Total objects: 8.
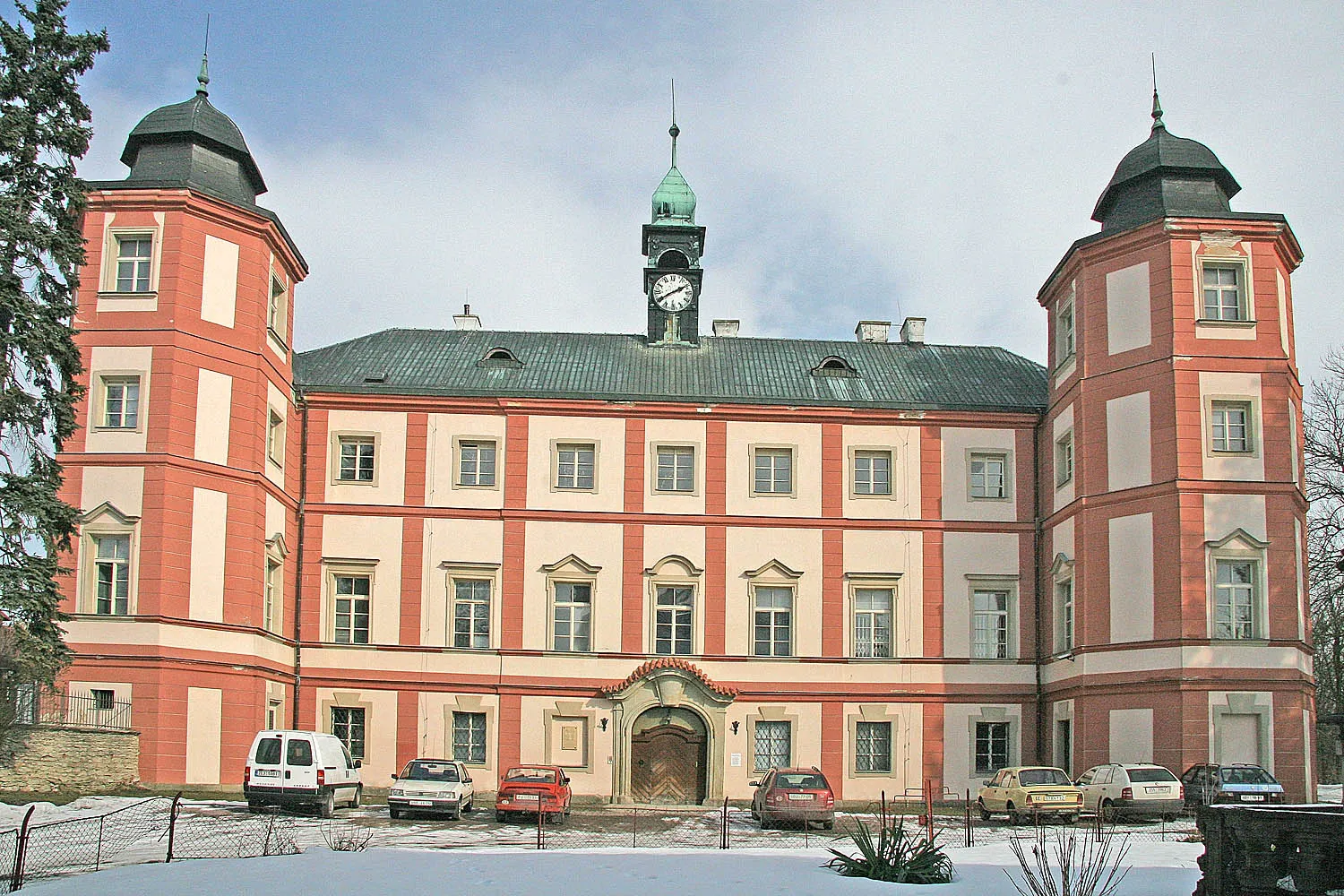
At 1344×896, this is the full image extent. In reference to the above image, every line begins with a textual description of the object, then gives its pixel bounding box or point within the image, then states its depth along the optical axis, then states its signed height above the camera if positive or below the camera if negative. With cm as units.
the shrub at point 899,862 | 1875 -247
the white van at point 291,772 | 2894 -221
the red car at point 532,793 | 3028 -266
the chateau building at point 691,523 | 3334 +356
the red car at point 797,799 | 3036 -271
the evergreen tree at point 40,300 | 2636 +635
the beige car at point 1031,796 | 3059 -262
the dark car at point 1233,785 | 2961 -226
